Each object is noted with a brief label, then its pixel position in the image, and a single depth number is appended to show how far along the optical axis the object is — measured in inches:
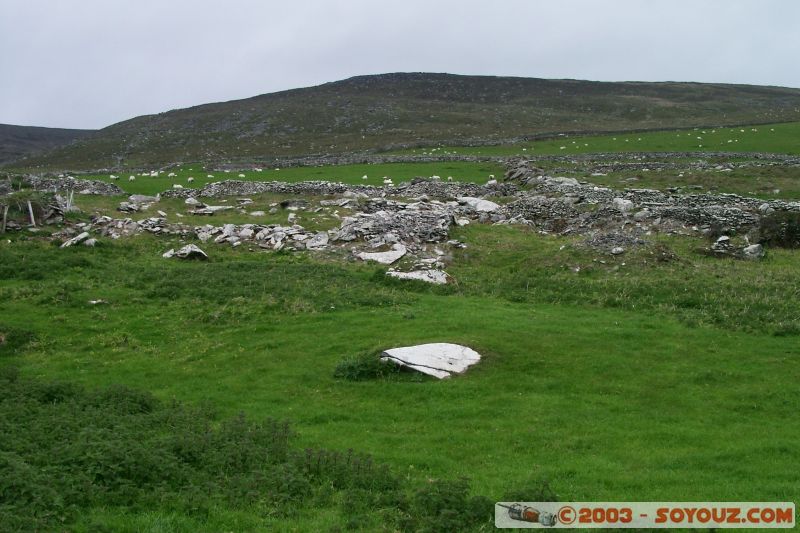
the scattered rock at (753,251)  1252.5
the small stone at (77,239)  1399.1
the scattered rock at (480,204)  1838.1
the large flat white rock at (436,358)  732.0
